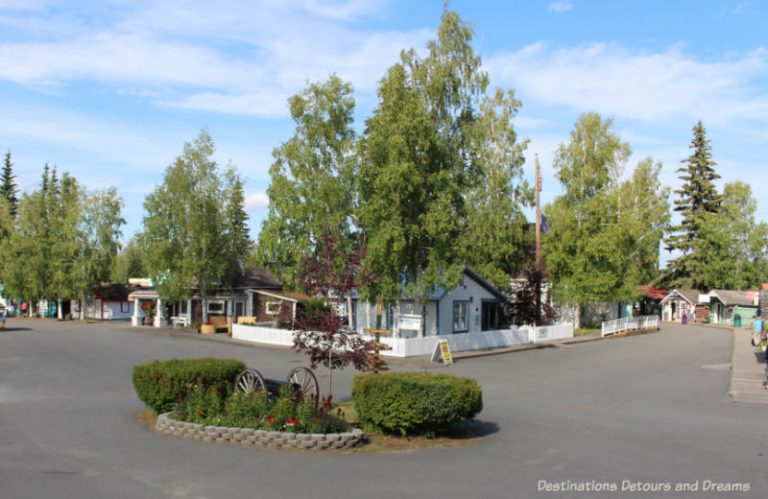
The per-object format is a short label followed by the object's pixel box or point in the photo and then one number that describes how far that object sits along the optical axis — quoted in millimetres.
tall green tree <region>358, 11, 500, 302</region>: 28062
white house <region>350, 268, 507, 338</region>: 34375
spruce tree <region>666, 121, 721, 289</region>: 71250
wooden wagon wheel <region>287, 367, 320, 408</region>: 12444
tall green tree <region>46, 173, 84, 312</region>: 54781
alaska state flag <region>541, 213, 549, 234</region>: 39812
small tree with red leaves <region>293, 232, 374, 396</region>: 12680
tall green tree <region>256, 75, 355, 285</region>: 31891
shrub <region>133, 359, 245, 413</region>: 13055
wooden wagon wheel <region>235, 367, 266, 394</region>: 12969
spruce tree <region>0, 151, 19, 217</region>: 90000
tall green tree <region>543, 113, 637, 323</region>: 44844
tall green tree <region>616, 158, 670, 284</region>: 47328
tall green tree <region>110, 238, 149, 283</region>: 91094
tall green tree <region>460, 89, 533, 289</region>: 39469
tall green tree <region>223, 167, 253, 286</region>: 43812
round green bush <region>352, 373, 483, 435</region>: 11508
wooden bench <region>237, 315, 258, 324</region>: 38781
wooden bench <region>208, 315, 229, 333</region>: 40875
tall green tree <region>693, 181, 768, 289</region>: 69000
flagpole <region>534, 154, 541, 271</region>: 36812
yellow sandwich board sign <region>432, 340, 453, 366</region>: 25033
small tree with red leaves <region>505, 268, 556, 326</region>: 38125
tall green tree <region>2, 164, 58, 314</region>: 58250
